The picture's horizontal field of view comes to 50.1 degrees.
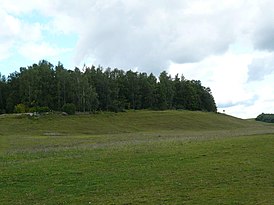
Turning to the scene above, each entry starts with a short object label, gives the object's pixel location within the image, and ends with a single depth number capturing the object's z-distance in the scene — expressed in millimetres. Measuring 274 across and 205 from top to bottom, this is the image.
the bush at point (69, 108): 82329
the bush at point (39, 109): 79937
